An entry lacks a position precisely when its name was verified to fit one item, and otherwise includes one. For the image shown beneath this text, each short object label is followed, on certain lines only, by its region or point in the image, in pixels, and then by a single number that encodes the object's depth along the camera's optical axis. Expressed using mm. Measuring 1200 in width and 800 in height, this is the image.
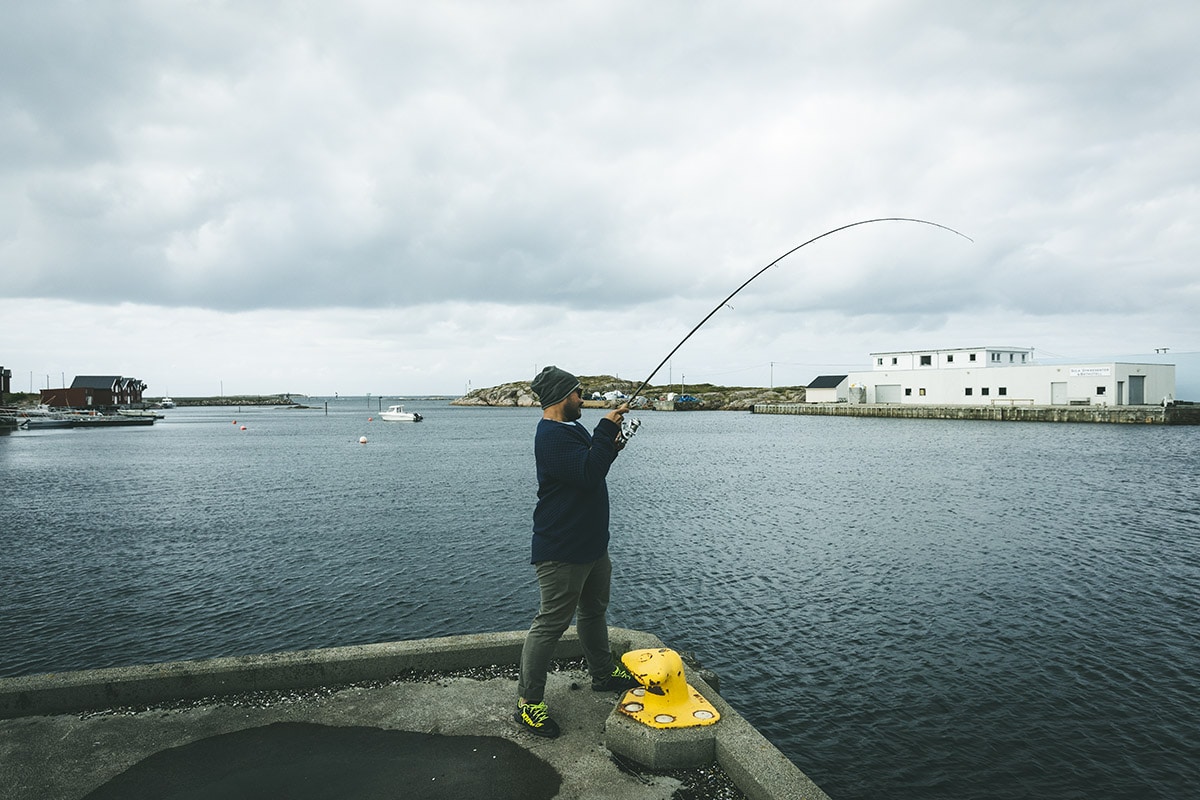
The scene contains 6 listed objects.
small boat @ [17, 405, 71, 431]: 84562
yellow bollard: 4957
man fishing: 5039
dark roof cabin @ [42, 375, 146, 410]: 116750
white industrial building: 70000
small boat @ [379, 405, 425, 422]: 111125
